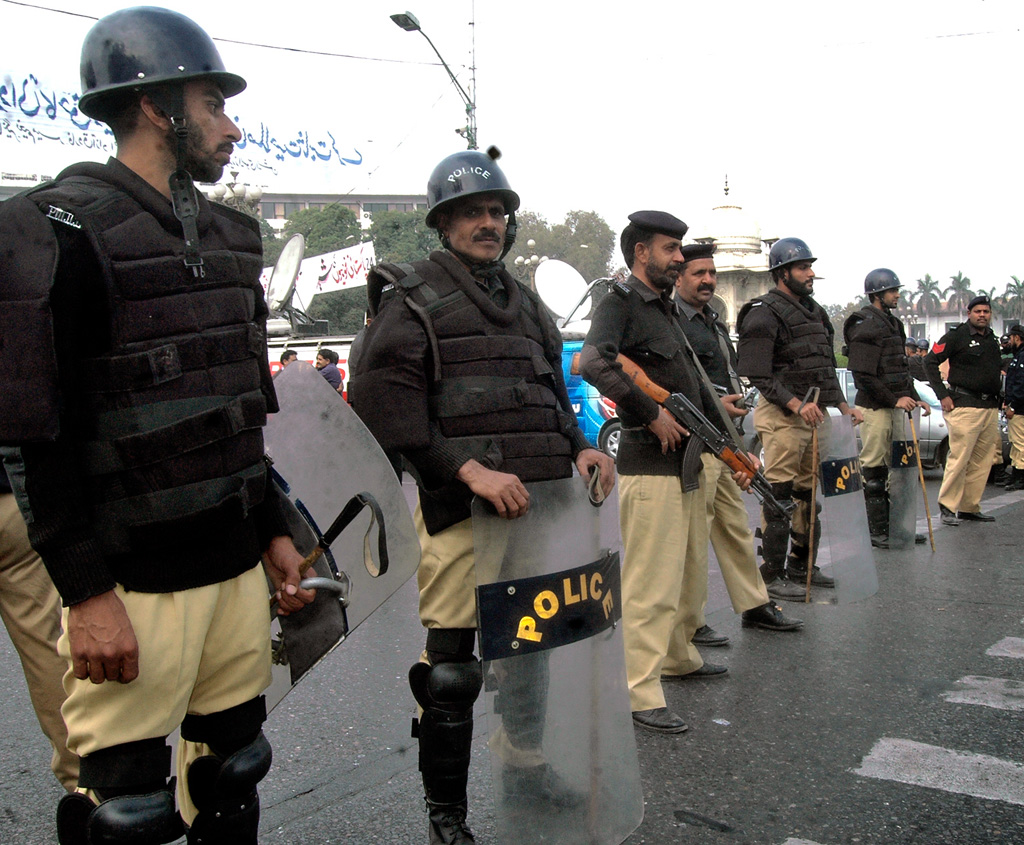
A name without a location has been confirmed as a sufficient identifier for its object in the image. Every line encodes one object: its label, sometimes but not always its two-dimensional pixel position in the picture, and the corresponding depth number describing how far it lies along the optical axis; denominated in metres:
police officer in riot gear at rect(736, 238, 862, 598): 5.90
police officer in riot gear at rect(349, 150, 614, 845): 2.59
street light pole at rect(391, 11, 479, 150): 15.93
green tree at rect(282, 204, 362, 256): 62.28
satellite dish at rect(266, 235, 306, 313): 20.80
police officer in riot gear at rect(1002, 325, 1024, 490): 10.59
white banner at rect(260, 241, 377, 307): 29.19
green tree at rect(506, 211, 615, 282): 75.88
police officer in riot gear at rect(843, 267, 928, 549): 7.29
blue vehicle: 12.44
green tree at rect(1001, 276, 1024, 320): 102.94
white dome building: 46.19
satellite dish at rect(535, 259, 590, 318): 17.80
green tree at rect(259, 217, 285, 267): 66.09
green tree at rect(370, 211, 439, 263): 61.53
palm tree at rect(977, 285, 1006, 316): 94.63
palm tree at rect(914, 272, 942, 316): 128.50
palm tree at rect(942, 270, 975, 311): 129.25
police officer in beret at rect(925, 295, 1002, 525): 8.52
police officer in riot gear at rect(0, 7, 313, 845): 1.70
